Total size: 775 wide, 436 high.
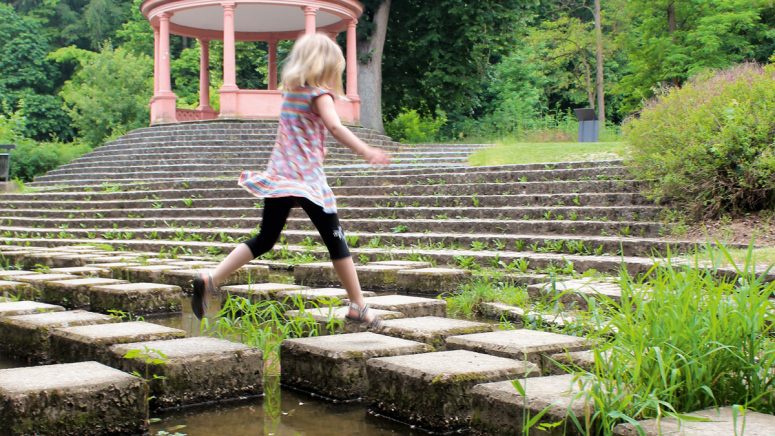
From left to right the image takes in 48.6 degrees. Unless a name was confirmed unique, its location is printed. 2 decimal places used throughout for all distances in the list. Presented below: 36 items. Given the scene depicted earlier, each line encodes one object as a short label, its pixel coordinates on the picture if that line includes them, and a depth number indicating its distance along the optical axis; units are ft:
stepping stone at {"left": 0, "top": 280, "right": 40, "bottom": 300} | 18.92
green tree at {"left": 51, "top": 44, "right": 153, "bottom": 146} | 110.32
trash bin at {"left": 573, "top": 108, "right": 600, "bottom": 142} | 68.59
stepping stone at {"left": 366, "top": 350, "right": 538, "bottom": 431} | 9.79
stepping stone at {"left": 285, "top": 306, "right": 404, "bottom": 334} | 14.34
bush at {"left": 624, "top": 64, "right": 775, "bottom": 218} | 26.78
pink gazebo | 74.18
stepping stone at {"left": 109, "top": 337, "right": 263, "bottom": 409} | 10.80
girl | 13.74
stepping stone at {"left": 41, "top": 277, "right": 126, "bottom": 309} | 18.97
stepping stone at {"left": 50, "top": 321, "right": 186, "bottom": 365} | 12.03
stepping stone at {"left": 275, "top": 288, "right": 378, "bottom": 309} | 16.20
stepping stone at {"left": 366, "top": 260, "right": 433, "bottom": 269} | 23.97
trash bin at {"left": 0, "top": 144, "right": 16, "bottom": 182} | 66.83
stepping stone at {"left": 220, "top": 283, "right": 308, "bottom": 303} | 18.01
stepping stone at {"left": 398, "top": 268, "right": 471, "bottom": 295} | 21.75
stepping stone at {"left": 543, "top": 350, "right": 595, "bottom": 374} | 10.47
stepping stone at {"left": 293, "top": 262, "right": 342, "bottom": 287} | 23.48
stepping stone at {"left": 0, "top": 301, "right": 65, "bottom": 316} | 15.43
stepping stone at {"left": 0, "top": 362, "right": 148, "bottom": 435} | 9.03
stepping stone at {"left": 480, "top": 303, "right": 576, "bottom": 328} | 15.17
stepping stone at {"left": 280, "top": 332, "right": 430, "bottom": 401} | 11.34
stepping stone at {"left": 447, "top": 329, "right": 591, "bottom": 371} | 11.49
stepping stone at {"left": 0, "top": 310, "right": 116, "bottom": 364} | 13.66
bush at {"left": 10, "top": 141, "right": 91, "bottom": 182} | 89.61
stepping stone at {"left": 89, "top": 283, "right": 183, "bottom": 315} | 18.04
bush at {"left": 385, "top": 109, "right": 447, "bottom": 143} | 96.27
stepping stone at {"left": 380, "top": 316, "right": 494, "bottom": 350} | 12.94
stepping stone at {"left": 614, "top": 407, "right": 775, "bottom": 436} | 7.23
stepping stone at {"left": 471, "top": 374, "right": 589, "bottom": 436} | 8.05
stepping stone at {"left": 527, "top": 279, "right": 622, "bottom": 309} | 17.56
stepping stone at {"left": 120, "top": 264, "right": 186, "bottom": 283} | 22.58
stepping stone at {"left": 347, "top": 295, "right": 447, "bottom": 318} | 15.76
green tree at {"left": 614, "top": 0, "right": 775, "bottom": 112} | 84.12
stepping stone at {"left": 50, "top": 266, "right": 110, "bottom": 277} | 22.82
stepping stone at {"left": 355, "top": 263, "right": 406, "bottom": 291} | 22.62
